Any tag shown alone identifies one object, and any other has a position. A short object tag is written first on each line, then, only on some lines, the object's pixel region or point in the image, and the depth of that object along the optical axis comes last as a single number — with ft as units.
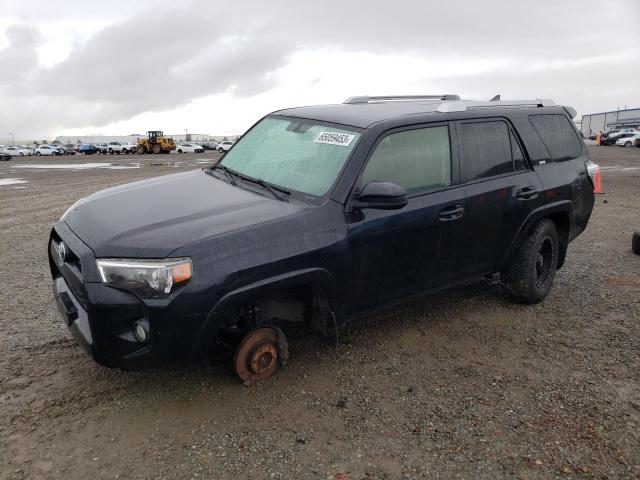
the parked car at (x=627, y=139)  141.38
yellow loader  171.63
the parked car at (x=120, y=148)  187.01
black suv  9.18
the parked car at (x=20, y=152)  187.83
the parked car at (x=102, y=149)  193.57
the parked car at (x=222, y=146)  191.83
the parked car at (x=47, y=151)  190.90
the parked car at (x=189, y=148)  190.60
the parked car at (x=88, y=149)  195.31
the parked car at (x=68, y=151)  198.17
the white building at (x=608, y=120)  270.75
